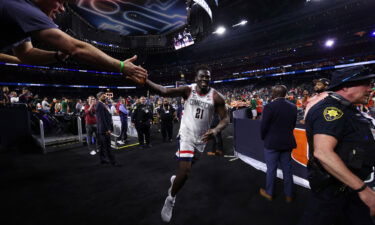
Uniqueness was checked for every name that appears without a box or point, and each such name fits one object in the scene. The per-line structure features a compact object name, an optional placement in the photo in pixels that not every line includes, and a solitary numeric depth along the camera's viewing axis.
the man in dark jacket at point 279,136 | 3.45
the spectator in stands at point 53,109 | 11.08
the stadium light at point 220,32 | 29.30
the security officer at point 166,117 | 8.80
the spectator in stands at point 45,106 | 10.16
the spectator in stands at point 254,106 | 10.69
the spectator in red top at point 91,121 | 7.18
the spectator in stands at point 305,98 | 7.30
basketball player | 3.04
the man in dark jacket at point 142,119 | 7.89
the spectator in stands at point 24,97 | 9.59
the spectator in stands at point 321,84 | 4.50
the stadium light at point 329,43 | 26.98
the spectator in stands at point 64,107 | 12.12
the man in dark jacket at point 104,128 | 5.68
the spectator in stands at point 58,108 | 11.77
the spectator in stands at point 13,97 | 10.34
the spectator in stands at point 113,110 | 10.05
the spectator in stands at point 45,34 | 1.34
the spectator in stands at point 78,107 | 12.44
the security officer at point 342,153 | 1.49
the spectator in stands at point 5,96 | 9.30
